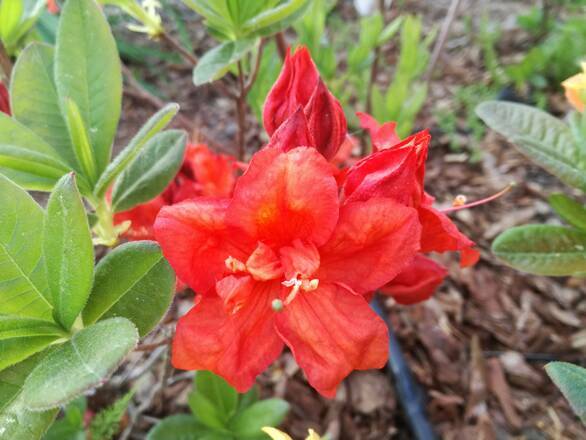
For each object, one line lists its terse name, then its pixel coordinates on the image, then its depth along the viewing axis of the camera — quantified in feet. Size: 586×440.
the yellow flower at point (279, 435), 0.31
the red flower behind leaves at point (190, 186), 0.52
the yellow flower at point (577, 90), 0.44
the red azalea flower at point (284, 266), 0.31
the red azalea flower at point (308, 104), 0.36
